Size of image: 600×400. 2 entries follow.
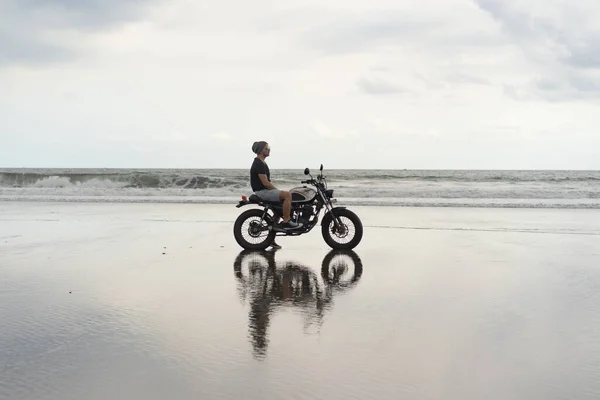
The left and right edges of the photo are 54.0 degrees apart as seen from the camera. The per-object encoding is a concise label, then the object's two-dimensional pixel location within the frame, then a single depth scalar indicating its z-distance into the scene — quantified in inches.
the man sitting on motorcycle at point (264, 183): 390.9
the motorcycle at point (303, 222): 393.7
